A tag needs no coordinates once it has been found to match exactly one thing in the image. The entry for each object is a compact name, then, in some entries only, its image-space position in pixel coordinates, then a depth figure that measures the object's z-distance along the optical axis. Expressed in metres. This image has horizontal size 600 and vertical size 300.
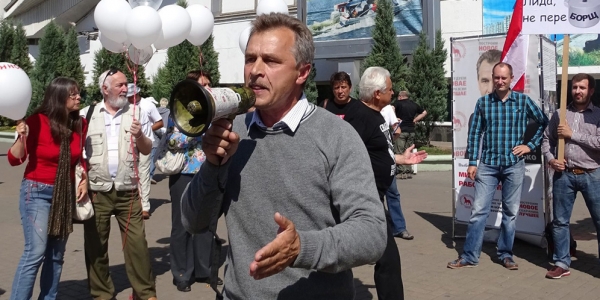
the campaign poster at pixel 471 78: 7.59
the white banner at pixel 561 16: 6.51
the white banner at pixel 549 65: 7.49
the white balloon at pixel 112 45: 6.96
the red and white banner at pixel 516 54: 7.25
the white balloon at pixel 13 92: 4.79
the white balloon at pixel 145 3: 7.04
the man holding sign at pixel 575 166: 6.54
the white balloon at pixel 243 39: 7.92
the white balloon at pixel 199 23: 7.46
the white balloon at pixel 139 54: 7.19
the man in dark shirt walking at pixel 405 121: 13.73
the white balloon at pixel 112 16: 6.45
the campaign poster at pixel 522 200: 7.62
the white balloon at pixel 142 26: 6.32
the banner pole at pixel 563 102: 6.53
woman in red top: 5.07
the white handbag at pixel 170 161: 6.21
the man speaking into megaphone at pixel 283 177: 2.37
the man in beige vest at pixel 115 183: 5.62
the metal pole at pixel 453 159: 8.20
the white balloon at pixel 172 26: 6.84
